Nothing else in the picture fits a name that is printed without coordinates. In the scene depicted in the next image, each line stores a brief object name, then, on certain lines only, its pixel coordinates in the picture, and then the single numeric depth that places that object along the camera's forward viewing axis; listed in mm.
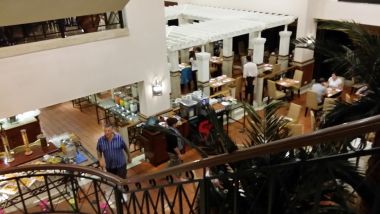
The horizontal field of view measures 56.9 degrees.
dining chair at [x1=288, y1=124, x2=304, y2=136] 7883
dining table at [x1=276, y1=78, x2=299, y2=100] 11625
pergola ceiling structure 10055
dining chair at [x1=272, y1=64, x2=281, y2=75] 12379
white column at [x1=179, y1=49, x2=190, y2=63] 14062
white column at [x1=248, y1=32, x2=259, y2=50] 13063
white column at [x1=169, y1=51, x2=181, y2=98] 10114
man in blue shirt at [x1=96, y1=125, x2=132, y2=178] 6055
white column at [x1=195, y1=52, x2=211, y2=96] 10625
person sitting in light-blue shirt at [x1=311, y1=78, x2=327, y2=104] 10031
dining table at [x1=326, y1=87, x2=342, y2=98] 10553
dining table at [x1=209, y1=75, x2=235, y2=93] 11555
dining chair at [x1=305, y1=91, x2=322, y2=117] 10240
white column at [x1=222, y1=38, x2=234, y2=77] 12781
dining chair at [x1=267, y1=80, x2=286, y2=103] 11125
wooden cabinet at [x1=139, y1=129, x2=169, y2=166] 8297
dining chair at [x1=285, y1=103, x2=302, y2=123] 9273
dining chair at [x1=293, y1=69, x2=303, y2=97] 12026
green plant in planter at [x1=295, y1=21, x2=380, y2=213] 2246
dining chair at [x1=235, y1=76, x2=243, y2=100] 11555
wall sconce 8602
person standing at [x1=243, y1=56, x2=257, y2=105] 11031
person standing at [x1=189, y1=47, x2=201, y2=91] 12989
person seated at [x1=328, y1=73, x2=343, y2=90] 10750
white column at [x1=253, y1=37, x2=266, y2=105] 11469
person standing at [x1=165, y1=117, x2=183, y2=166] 7950
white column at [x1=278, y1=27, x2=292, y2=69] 12562
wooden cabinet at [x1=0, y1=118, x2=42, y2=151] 9703
